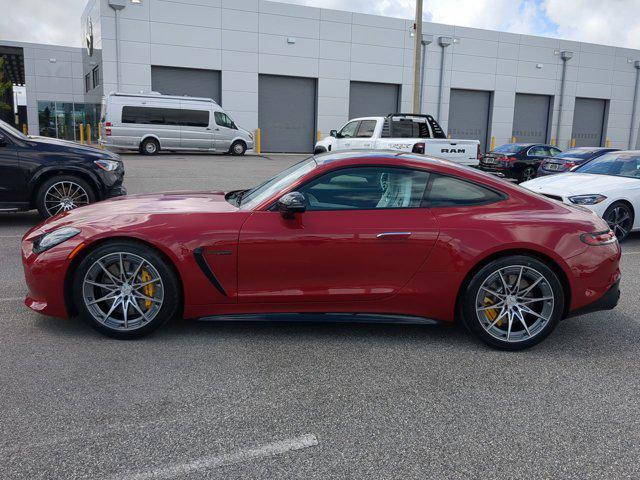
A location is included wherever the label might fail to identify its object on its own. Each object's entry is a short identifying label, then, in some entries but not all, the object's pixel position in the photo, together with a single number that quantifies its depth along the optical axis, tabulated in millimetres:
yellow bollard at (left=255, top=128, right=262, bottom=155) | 31459
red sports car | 4035
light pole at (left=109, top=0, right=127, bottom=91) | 28391
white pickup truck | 14305
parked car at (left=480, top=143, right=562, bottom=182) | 18422
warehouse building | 29953
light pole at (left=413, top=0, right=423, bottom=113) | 21639
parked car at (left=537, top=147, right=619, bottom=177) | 14555
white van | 24359
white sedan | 8164
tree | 40606
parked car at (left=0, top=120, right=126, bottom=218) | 7992
